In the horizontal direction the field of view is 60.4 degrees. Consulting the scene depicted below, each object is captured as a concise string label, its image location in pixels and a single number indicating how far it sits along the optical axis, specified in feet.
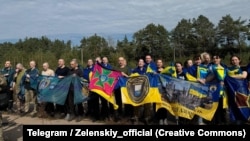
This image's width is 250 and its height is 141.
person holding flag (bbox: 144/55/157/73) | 19.41
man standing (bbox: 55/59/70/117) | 22.25
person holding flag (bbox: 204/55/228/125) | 17.03
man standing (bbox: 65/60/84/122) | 21.66
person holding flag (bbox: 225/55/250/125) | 16.71
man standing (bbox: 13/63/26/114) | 24.69
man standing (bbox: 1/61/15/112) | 25.48
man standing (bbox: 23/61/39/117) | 23.59
